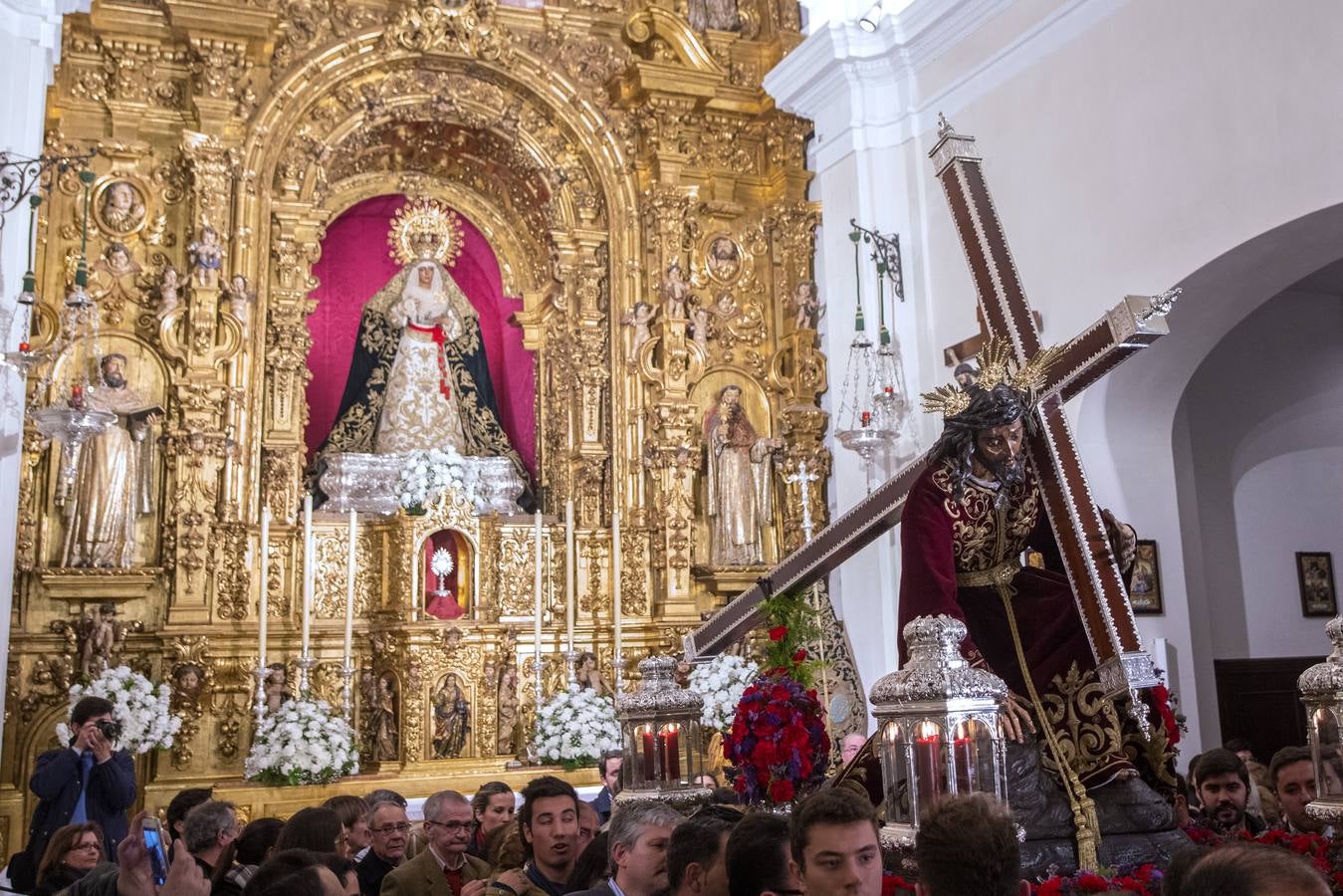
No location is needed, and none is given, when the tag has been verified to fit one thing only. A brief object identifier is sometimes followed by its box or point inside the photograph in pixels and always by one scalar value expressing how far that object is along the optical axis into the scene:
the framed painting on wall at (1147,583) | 9.25
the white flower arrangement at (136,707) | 9.07
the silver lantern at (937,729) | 3.41
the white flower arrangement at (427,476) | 11.18
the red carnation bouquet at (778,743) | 4.80
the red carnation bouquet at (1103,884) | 3.44
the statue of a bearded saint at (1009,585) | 4.23
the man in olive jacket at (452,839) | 4.94
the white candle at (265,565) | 10.04
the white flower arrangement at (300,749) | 9.05
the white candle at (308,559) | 10.00
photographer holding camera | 6.36
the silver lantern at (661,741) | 5.14
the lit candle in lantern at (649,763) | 5.16
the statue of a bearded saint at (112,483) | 10.20
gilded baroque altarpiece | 10.57
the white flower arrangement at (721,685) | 9.73
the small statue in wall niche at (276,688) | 10.39
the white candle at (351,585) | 10.35
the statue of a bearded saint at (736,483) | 12.17
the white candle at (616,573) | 10.52
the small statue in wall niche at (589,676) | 11.16
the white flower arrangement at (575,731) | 9.73
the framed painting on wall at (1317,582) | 11.30
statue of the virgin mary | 12.44
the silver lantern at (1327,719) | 4.17
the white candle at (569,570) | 11.34
